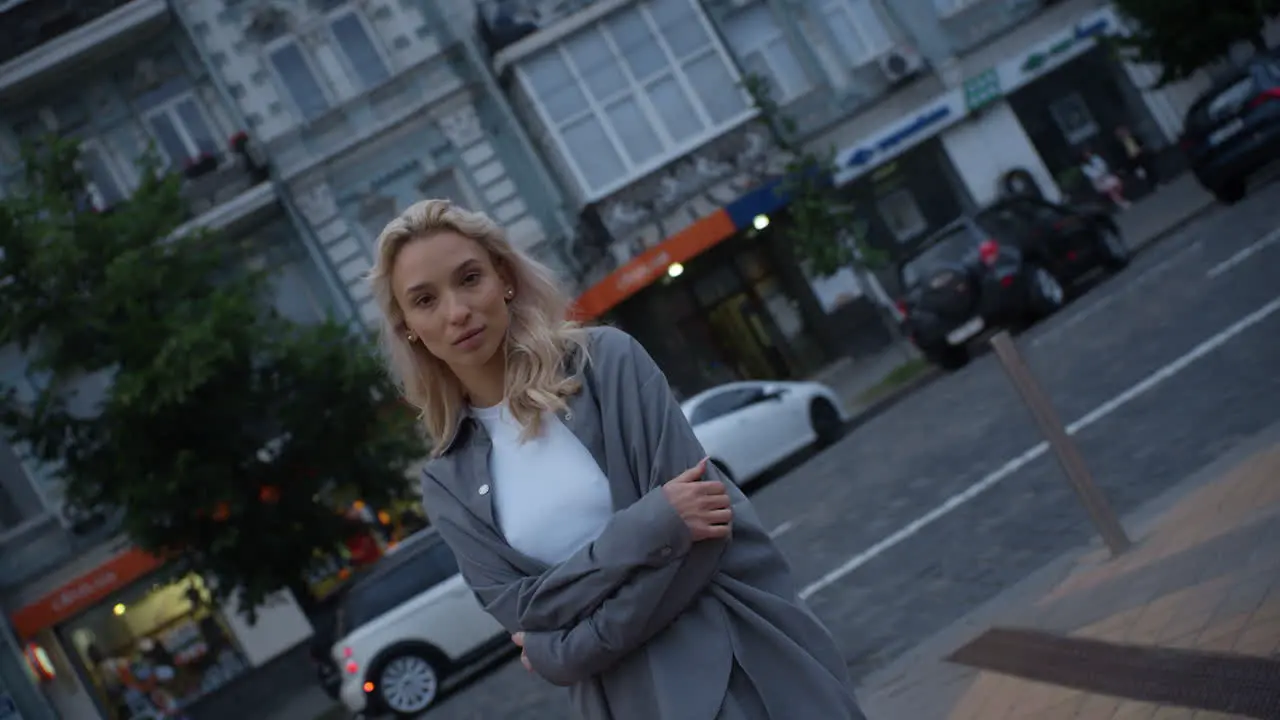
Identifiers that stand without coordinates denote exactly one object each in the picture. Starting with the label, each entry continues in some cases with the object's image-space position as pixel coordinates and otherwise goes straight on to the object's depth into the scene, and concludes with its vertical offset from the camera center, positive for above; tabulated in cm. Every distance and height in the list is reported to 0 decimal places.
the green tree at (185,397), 1752 +291
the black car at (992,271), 1645 -94
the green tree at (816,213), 2136 +109
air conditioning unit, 2505 +296
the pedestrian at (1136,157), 2623 -85
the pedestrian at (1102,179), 2573 -87
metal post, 593 -118
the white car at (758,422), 1563 -107
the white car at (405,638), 1295 -101
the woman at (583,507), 223 -13
